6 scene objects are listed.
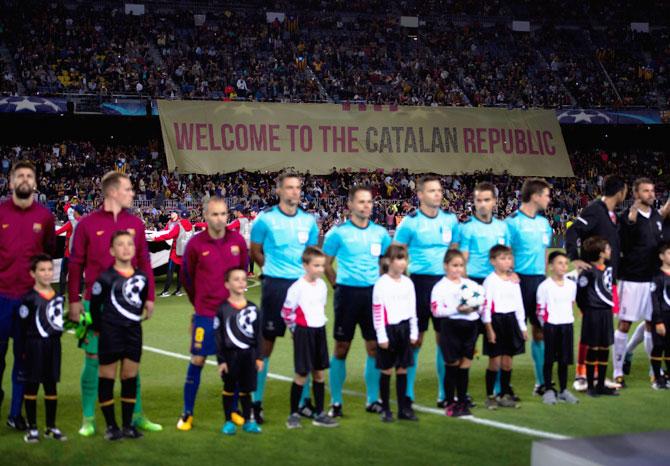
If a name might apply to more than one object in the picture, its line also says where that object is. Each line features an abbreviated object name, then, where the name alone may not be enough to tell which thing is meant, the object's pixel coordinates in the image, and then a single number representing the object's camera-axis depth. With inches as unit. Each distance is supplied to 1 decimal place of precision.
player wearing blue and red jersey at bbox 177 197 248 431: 308.0
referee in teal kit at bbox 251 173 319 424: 326.0
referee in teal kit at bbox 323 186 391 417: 327.6
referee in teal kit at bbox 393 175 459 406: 345.4
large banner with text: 1505.9
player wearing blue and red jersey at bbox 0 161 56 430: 305.7
